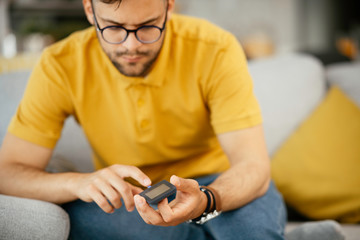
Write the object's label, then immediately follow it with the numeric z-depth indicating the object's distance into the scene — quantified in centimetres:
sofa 130
